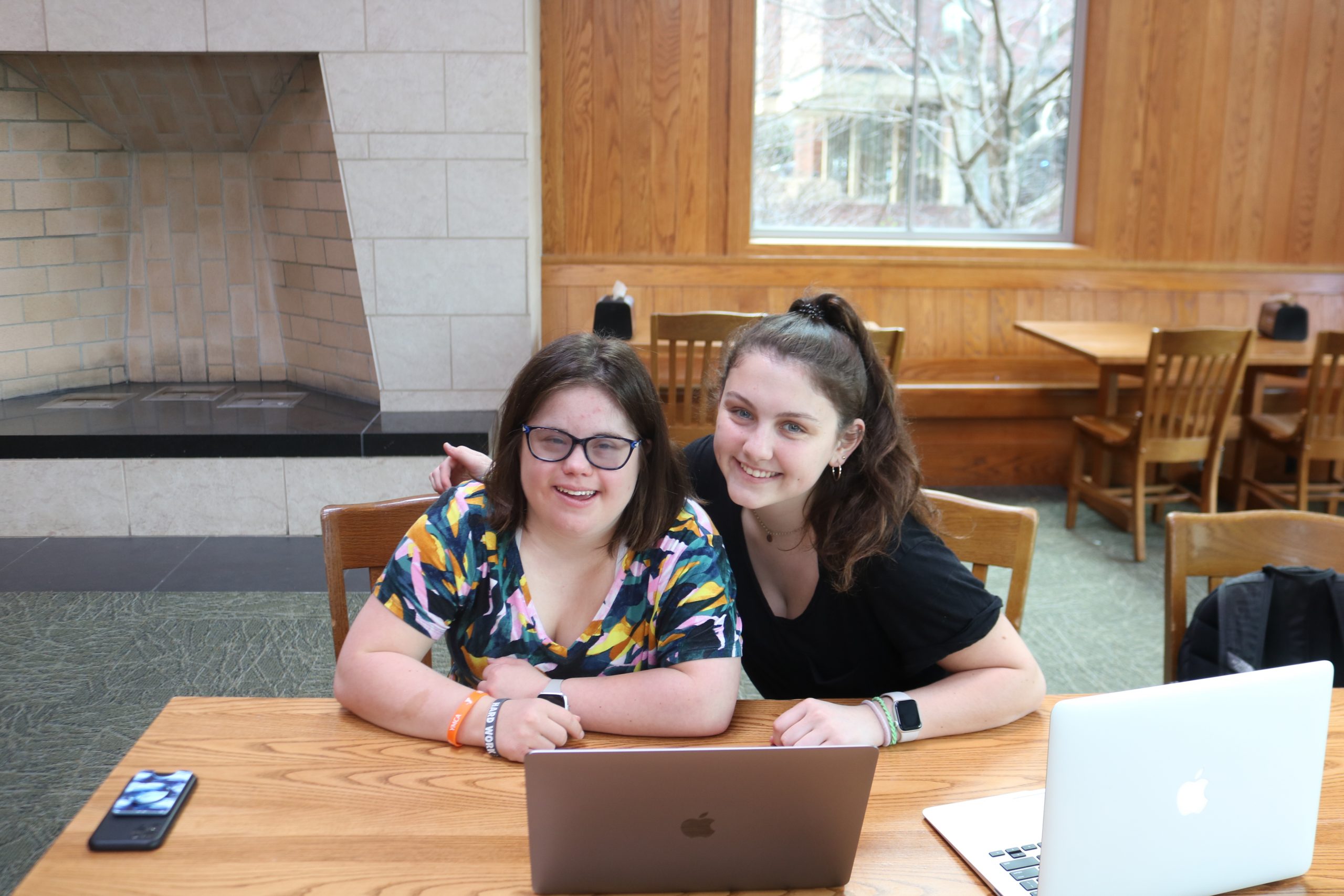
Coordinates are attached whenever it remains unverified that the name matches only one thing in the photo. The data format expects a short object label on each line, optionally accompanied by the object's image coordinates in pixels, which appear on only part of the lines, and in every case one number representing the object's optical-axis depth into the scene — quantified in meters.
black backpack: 1.71
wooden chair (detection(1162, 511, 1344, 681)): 1.75
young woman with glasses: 1.35
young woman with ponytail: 1.40
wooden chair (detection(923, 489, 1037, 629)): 1.71
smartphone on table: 1.09
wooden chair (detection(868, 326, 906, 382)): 3.60
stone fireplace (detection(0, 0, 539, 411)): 3.73
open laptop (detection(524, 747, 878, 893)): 0.95
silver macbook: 0.92
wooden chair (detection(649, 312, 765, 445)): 3.56
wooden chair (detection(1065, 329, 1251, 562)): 3.84
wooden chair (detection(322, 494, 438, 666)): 1.70
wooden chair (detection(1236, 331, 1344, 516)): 4.02
